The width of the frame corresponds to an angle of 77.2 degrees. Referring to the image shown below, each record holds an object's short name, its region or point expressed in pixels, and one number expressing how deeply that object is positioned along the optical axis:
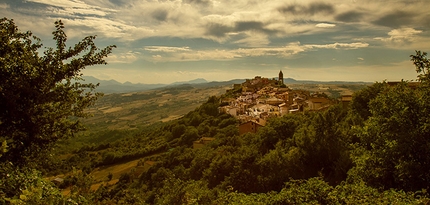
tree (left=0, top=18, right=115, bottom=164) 6.36
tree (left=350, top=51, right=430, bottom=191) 9.31
